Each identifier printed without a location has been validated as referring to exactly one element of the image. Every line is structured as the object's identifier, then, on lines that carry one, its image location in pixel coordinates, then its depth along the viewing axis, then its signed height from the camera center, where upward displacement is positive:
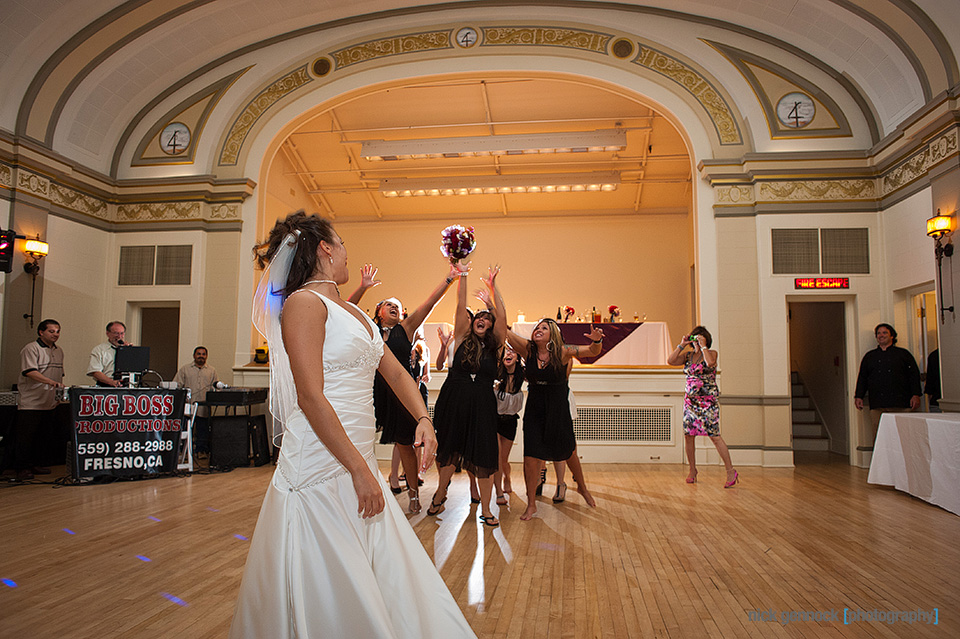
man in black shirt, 6.73 -0.20
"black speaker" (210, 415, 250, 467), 6.95 -0.98
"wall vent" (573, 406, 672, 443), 7.59 -0.81
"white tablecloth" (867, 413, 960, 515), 4.71 -0.81
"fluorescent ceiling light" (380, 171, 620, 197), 10.86 +3.15
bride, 1.61 -0.42
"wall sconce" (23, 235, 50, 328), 7.25 +1.21
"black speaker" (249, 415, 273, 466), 7.29 -1.00
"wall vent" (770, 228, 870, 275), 7.58 +1.37
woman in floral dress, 6.03 -0.31
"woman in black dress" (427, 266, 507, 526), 4.24 -0.32
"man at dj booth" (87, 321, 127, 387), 6.47 +0.02
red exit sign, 7.54 +0.97
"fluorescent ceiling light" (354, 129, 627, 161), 9.39 +3.35
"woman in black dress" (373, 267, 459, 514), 4.61 -0.40
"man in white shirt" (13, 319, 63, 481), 6.01 -0.34
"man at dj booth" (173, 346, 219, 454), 7.76 -0.34
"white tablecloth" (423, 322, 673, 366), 8.98 +0.15
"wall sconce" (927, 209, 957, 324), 6.13 +1.33
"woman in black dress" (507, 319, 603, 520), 4.74 -0.33
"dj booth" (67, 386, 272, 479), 5.76 -0.74
